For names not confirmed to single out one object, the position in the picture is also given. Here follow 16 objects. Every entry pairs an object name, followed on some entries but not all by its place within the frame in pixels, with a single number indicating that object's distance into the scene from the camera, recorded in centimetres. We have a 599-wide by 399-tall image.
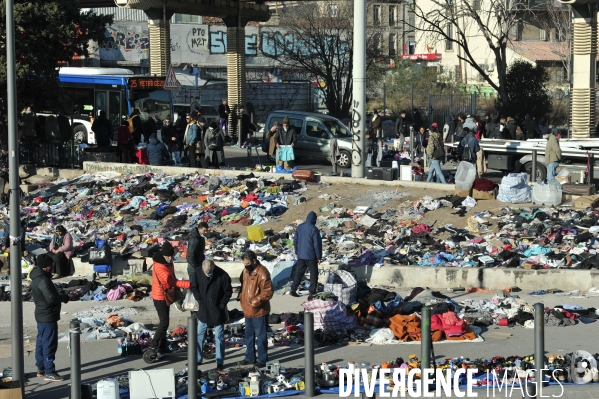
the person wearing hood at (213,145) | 2767
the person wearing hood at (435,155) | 2420
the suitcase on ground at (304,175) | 2442
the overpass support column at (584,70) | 3216
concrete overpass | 3600
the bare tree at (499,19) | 4053
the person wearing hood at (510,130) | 3064
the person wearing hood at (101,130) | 2978
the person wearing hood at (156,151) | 2703
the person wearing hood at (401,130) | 3244
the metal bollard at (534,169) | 2434
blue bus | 3462
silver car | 3023
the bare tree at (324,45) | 5134
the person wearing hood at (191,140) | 2789
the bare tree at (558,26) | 5384
